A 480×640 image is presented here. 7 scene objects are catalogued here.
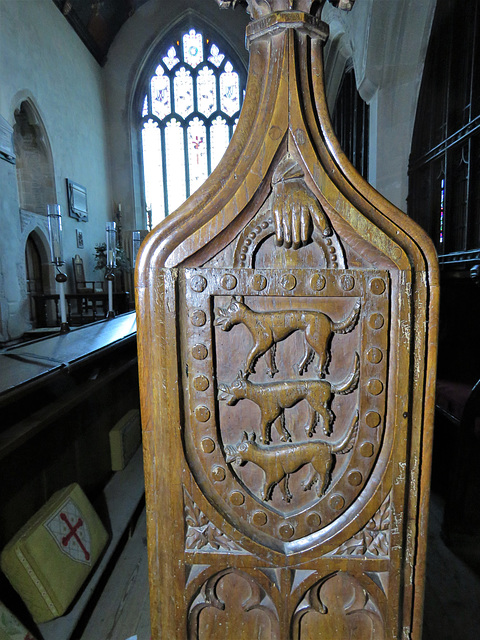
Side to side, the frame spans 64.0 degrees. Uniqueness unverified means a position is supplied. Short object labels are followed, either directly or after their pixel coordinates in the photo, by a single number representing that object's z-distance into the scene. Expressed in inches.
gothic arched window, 302.5
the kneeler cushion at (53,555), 42.6
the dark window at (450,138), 87.7
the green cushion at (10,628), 37.6
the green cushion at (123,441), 74.6
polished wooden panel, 21.6
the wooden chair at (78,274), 249.4
